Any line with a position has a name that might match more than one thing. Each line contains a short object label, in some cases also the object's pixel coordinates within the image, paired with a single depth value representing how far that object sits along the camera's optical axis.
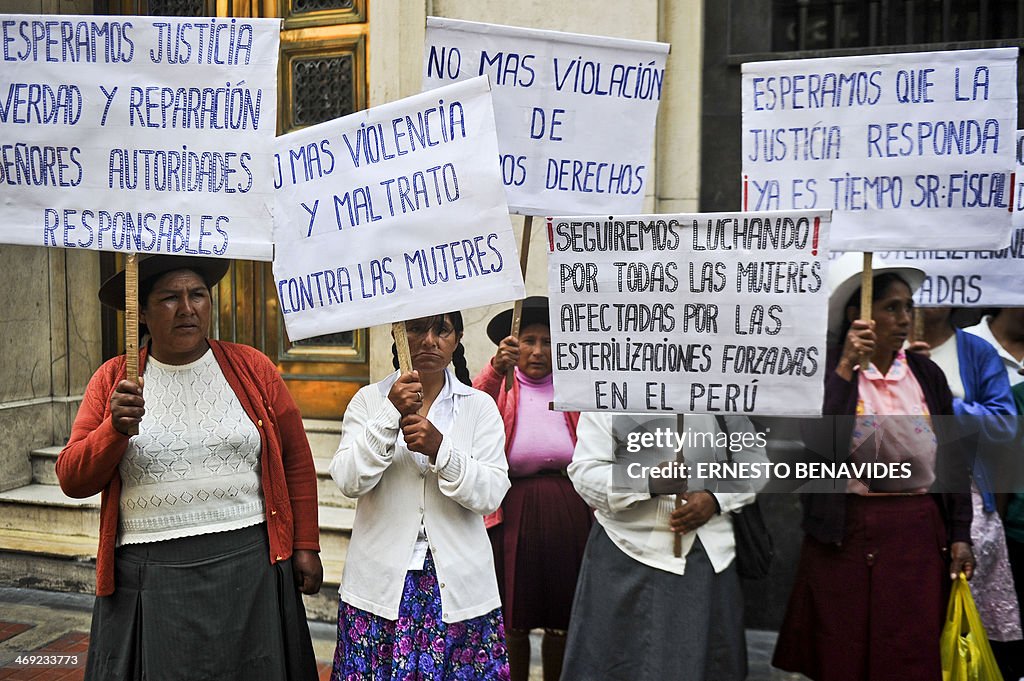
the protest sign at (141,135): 3.21
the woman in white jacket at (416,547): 3.10
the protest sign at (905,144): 3.57
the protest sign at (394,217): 3.12
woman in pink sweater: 4.09
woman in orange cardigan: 3.16
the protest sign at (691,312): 3.31
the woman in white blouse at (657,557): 3.43
